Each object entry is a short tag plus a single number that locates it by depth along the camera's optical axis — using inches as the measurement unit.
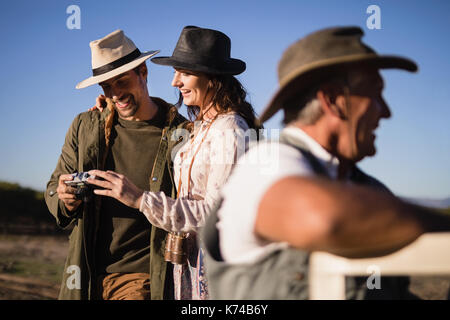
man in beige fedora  127.0
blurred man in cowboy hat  41.4
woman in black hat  107.9
